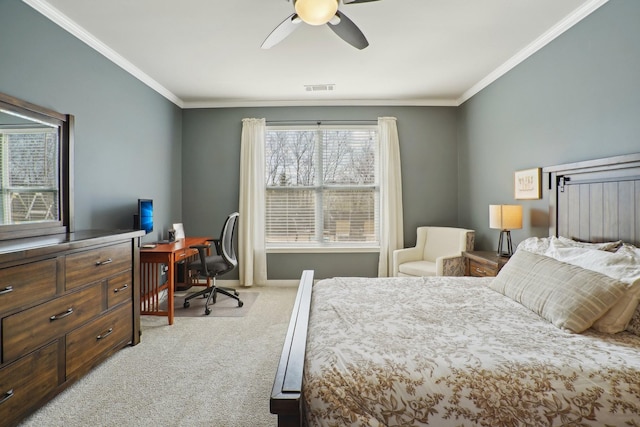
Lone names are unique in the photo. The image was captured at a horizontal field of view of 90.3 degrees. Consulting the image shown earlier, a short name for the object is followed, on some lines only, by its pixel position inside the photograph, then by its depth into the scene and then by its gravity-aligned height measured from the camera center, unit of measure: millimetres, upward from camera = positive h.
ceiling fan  1971 +1297
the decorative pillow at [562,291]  1539 -424
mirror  2105 +311
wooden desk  3197 -677
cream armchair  3705 -539
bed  1124 -579
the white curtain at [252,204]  4641 +122
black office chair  3705 -608
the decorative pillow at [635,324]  1544 -545
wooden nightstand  3061 -519
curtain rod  4734 +1359
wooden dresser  1660 -621
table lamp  3145 -48
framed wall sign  3041 +287
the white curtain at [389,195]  4633 +253
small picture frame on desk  4155 -244
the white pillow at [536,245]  2397 -257
